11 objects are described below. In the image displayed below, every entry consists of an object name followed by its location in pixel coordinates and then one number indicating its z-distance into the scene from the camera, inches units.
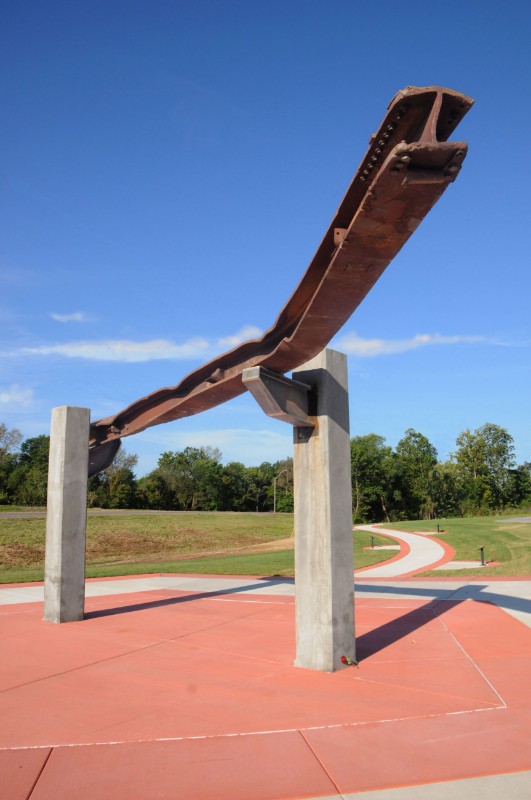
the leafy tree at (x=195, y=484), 3176.7
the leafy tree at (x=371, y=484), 2672.2
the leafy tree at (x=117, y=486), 2514.8
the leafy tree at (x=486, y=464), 2726.4
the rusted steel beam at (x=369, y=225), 150.3
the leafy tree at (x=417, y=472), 2600.9
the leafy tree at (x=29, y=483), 2290.8
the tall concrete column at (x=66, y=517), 370.3
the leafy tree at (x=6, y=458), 2273.6
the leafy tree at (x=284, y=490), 3137.3
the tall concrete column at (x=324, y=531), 248.7
